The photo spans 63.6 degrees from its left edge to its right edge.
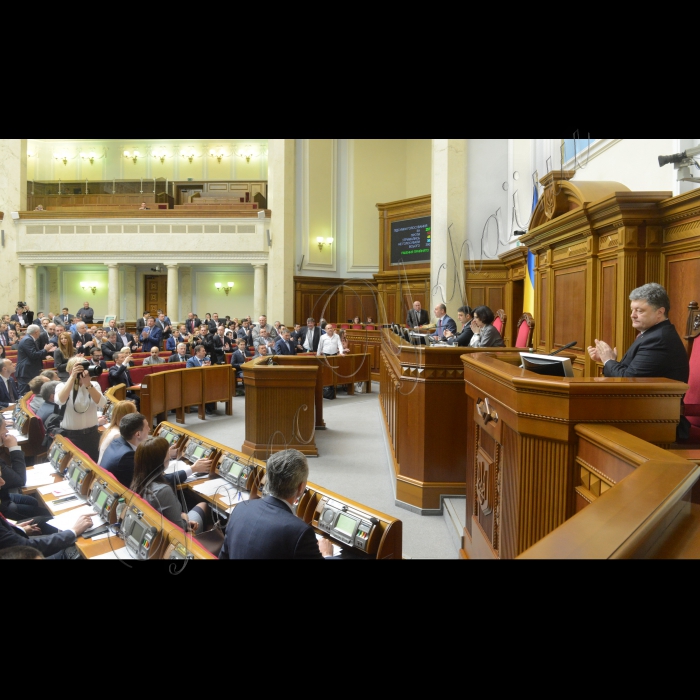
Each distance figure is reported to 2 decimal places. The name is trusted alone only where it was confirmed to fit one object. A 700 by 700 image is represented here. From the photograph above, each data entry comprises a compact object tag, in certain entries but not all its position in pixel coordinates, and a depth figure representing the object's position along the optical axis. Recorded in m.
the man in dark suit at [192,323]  14.07
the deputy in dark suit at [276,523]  1.97
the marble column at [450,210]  11.59
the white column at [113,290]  17.48
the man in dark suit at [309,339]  11.24
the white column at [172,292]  17.17
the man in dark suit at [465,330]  5.36
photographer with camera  4.46
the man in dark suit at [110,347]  9.37
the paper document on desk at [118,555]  2.45
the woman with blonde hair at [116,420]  3.70
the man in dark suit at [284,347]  9.81
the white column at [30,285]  17.56
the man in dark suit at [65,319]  14.39
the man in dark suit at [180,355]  8.98
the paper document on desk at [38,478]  3.76
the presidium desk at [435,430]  4.32
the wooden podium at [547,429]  1.82
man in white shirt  10.30
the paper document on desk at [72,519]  2.94
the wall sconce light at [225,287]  19.66
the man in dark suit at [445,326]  7.05
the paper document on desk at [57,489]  3.52
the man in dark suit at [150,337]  11.96
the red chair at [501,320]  9.34
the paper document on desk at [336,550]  2.61
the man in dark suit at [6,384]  5.93
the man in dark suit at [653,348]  2.29
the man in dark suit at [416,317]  8.23
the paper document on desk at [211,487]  3.43
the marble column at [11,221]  17.23
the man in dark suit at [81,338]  9.62
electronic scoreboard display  14.34
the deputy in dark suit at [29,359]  7.35
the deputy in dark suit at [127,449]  3.39
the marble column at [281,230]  16.59
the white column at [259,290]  16.95
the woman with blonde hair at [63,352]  6.96
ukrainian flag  8.41
